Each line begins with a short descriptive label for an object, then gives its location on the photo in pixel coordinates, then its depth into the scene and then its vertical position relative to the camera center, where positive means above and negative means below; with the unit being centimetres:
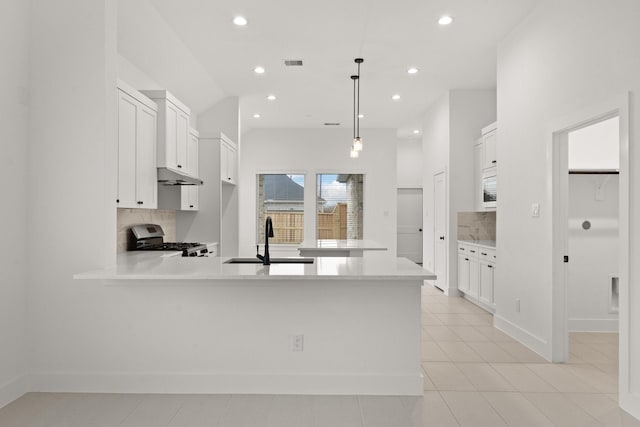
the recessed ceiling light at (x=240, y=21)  399 +195
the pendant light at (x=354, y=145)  507 +91
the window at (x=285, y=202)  902 +39
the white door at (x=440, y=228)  660 -14
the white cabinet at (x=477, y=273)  507 -70
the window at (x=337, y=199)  905 +46
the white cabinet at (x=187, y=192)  486 +34
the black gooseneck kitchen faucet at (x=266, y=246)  283 -18
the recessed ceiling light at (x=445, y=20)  393 +193
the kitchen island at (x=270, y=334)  277 -77
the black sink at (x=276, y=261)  320 -32
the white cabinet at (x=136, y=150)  339 +62
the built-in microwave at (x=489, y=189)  559 +43
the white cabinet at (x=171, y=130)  412 +96
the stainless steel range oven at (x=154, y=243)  436 -26
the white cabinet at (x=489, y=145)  553 +104
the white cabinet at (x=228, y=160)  580 +90
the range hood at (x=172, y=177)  423 +44
